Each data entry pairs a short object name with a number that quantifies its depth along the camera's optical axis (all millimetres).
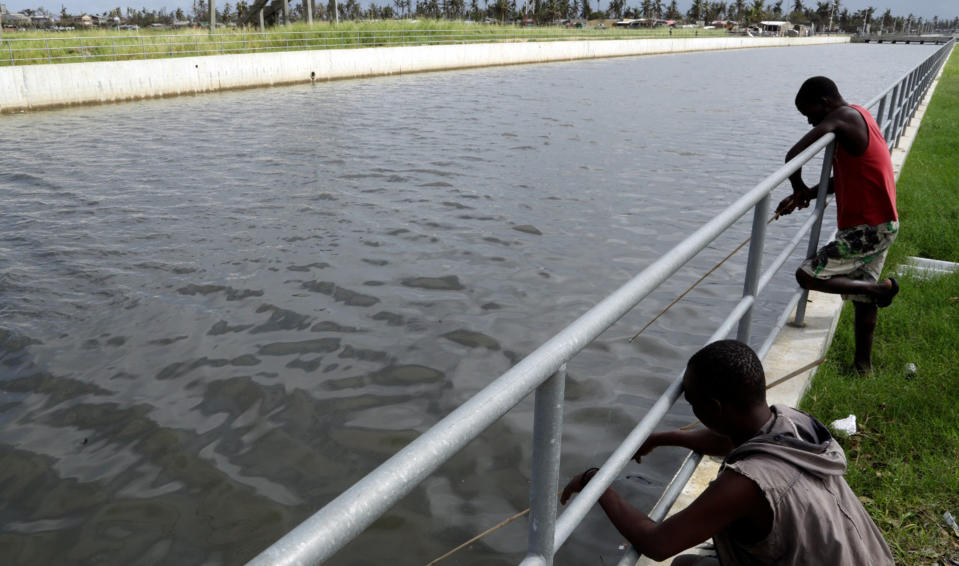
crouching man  1998
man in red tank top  4117
